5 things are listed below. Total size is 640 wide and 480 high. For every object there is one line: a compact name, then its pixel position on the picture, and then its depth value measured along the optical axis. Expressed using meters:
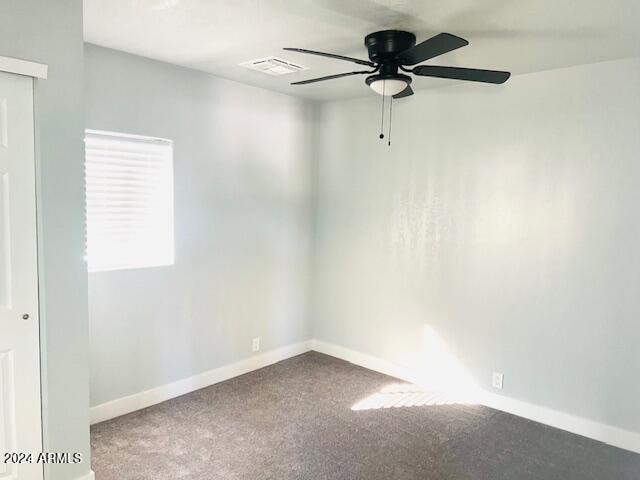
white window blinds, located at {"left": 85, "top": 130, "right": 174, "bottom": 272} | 3.12
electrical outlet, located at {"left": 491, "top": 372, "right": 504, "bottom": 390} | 3.61
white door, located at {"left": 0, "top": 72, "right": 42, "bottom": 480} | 2.10
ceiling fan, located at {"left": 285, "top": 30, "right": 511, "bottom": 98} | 2.34
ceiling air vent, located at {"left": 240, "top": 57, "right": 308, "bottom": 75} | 3.22
